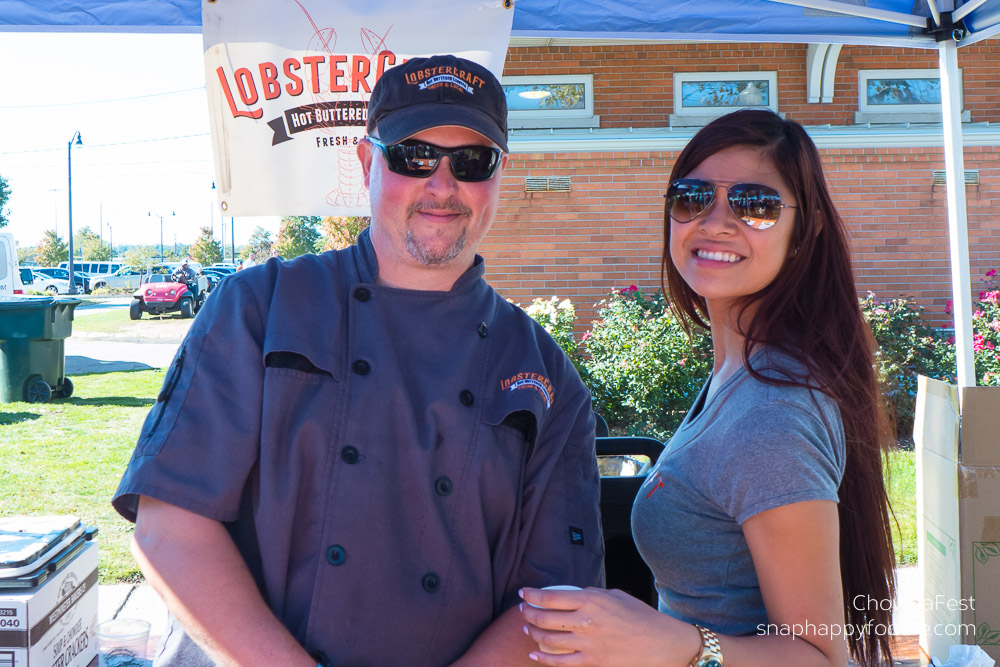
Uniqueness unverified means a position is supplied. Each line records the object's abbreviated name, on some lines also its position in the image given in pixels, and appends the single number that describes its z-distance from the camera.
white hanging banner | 3.09
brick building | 9.12
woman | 1.57
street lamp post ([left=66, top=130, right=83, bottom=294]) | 43.91
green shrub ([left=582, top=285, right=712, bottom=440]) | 7.42
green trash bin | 9.97
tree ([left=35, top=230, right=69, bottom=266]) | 63.90
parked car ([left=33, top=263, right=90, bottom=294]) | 48.28
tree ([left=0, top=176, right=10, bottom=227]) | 43.12
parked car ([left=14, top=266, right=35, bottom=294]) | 40.80
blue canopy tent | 3.19
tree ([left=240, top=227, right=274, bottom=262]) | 79.54
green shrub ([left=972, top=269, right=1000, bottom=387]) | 7.89
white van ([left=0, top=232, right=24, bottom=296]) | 13.27
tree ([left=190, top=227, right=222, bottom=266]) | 66.75
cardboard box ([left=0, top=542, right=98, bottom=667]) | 1.92
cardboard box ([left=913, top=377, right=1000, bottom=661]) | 3.00
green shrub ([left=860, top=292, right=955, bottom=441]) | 7.86
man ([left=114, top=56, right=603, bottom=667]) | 1.72
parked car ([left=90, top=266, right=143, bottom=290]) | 49.78
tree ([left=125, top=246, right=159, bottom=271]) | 71.69
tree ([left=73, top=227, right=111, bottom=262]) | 74.31
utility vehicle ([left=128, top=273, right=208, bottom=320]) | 24.67
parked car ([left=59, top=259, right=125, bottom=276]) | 56.19
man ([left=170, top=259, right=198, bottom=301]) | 26.55
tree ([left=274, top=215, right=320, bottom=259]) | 49.17
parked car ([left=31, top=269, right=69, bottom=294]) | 42.44
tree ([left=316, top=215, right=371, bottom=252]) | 20.22
